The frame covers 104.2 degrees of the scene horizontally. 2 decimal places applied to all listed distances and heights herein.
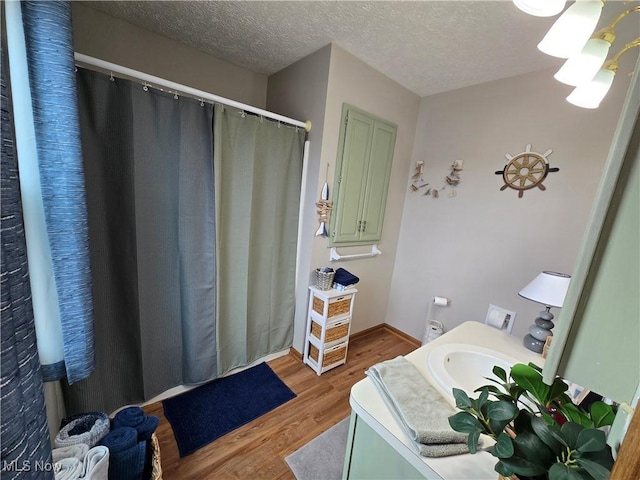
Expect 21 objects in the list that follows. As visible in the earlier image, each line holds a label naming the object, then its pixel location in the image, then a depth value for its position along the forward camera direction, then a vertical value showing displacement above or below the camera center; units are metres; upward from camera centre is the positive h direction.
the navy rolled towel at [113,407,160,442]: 1.13 -1.12
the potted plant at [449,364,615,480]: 0.40 -0.40
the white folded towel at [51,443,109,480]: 0.86 -1.03
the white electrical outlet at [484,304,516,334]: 1.90 -0.80
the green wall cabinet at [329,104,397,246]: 1.98 +0.18
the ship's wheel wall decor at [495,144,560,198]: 1.74 +0.32
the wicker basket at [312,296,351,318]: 1.94 -0.86
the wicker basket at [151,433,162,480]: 1.03 -1.19
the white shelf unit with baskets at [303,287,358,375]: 1.93 -1.05
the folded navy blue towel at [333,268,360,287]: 2.01 -0.65
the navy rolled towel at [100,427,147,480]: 0.99 -1.11
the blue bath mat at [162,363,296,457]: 1.45 -1.43
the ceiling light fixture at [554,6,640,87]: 0.69 +0.46
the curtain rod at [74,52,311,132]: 1.12 +0.49
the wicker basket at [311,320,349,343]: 1.97 -1.08
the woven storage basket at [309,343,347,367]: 2.01 -1.29
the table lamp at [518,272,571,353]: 1.25 -0.41
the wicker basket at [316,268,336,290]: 1.96 -0.66
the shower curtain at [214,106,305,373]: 1.65 -0.31
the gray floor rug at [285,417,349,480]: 1.28 -1.41
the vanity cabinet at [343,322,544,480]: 0.66 -0.67
